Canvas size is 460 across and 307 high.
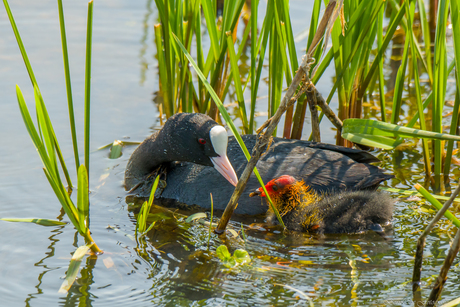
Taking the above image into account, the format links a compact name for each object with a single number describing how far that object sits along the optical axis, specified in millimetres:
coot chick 6465
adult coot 6937
